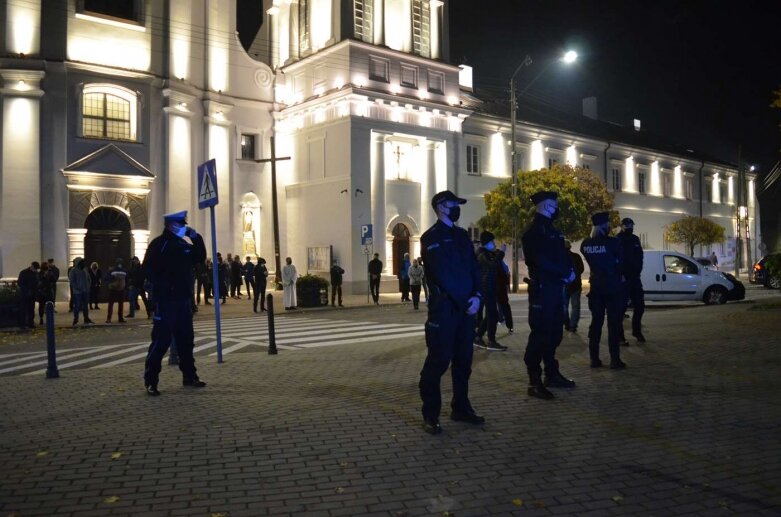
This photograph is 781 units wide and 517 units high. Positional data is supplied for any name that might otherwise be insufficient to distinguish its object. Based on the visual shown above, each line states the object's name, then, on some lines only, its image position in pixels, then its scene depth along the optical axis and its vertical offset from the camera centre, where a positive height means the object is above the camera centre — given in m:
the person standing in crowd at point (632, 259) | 10.83 +0.24
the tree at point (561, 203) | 34.34 +3.77
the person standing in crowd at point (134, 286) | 19.25 -0.13
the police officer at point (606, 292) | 8.88 -0.22
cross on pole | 29.46 +3.26
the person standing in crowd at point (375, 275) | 25.34 +0.11
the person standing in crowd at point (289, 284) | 22.48 -0.15
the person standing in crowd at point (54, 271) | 19.75 +0.36
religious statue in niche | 33.31 +2.31
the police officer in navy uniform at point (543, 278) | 7.23 -0.03
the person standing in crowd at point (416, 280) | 22.08 -0.08
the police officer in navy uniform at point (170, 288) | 7.72 -0.08
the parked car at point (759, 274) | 31.32 -0.07
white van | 21.38 -0.22
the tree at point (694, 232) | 50.91 +3.11
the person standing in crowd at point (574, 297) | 12.95 -0.43
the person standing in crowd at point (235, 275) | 28.75 +0.22
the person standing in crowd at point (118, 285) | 19.38 -0.09
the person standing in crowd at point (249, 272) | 26.14 +0.30
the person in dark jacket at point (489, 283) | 11.59 -0.11
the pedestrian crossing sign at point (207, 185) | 10.52 +1.48
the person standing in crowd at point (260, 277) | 22.56 +0.09
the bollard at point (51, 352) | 9.27 -0.94
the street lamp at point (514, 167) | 26.98 +4.69
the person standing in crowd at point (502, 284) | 12.20 -0.14
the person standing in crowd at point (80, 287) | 18.56 -0.13
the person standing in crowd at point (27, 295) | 17.58 -0.30
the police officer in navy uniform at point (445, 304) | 5.88 -0.23
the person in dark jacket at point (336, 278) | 24.62 +0.02
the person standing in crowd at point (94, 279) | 21.25 +0.10
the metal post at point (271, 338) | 11.45 -0.98
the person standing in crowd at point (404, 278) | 25.17 -0.01
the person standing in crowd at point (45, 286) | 18.72 -0.08
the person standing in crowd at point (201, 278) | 24.35 +0.09
